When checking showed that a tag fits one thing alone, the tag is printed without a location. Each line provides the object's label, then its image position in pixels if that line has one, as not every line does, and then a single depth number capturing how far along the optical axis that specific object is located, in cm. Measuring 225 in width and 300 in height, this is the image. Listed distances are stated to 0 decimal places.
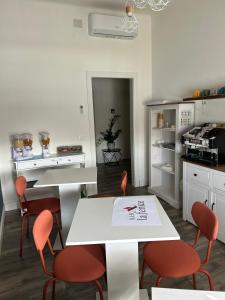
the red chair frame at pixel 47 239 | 153
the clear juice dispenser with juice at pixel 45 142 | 373
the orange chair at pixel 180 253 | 152
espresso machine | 271
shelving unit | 335
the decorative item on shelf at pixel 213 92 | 286
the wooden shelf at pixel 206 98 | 269
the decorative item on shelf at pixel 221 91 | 272
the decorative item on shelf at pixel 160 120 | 396
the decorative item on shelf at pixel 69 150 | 391
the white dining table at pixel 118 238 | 139
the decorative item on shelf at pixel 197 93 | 309
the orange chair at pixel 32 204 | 261
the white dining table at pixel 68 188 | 257
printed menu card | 158
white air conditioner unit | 371
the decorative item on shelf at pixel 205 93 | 297
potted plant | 682
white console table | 348
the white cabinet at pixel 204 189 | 253
